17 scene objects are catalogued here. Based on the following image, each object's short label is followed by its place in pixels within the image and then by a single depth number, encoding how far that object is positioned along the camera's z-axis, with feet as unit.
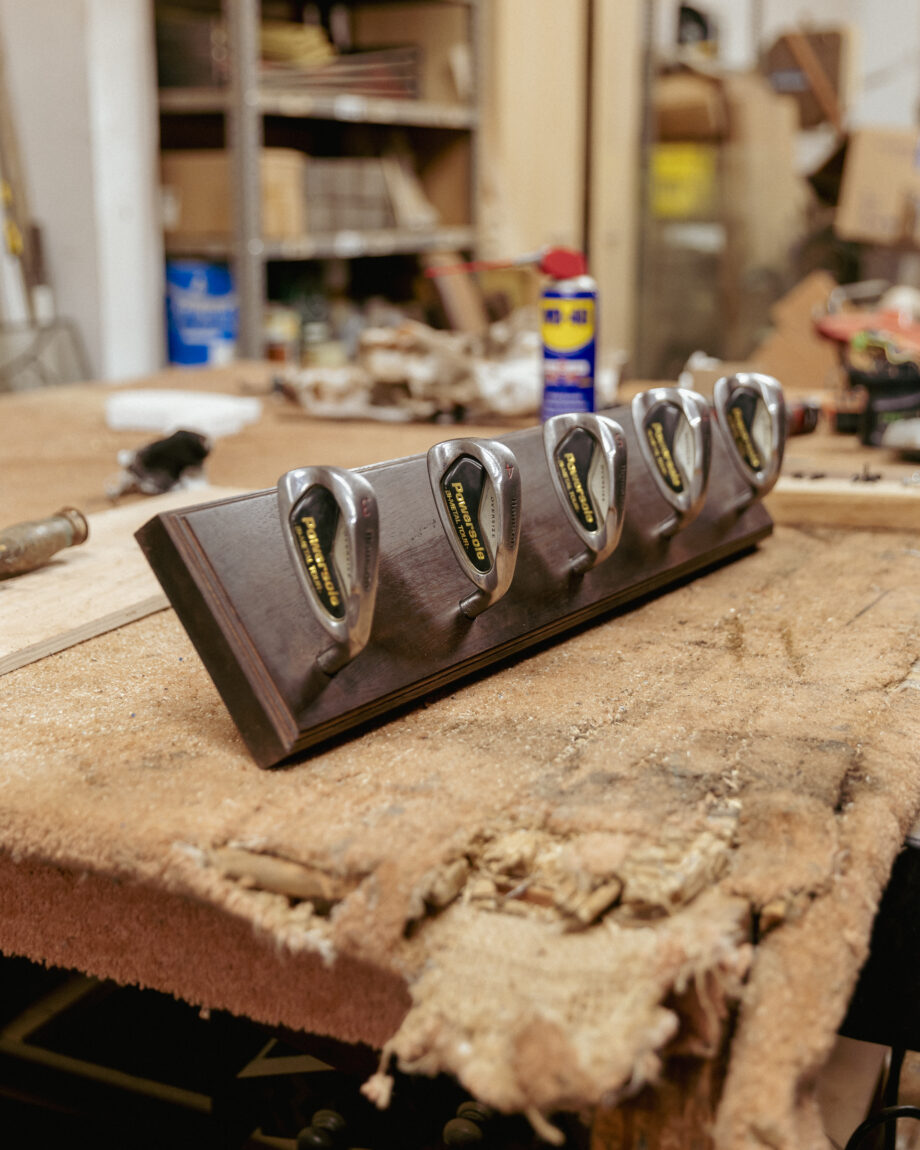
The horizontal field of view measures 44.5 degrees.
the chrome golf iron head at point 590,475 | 2.43
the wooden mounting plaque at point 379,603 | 1.94
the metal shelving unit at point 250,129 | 10.20
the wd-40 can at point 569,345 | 4.38
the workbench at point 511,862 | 1.42
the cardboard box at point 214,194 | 10.73
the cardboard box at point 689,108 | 15.71
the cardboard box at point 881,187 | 13.46
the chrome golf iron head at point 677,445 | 2.79
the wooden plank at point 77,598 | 2.53
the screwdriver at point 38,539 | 2.96
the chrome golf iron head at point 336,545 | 1.89
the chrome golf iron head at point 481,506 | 2.15
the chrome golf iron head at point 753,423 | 3.14
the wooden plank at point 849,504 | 3.72
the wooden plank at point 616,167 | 15.47
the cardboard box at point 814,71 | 16.79
